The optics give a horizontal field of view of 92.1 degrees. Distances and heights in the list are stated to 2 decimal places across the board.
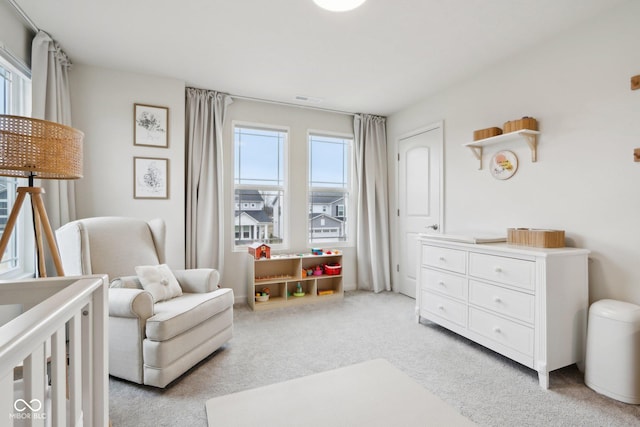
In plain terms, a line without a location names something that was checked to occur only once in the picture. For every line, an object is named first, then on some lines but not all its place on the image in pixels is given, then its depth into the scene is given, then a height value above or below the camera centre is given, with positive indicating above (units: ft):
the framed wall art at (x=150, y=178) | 10.00 +1.27
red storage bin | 12.72 -2.26
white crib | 1.73 -1.01
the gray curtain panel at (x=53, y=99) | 7.66 +3.10
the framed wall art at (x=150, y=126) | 9.98 +2.98
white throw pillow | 7.20 -1.59
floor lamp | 4.69 +0.98
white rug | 5.28 -3.52
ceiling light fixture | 5.71 +3.95
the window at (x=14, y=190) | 7.22 +0.65
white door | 11.69 +0.92
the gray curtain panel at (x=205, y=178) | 11.07 +1.37
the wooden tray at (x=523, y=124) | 8.05 +2.40
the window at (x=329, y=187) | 13.66 +1.30
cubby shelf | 11.56 -2.65
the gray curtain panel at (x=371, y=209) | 13.79 +0.28
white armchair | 6.12 -1.99
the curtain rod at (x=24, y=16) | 6.74 +4.65
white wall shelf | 8.03 +2.14
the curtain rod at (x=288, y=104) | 12.13 +4.63
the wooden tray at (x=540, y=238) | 7.01 -0.55
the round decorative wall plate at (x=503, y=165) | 8.86 +1.48
